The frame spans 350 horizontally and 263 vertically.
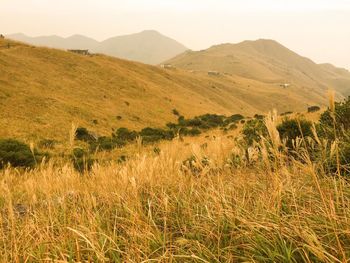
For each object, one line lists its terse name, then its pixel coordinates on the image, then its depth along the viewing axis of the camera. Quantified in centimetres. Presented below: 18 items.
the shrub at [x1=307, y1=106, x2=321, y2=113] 2795
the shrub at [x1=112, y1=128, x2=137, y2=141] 2644
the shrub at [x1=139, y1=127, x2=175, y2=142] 2566
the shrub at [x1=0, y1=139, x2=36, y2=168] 1648
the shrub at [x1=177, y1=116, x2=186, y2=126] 3674
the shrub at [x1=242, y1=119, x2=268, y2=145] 1199
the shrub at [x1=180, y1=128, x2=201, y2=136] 2934
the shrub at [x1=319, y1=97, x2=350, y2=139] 857
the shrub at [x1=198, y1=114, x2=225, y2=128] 3581
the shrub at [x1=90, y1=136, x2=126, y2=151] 2212
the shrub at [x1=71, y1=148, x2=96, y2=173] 1942
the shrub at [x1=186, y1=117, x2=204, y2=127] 3548
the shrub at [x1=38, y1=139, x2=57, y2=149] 2131
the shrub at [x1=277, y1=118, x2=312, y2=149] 1066
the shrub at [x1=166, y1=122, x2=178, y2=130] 3432
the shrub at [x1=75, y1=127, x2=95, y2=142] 2414
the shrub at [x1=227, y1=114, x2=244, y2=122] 3934
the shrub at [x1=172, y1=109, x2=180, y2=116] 4169
